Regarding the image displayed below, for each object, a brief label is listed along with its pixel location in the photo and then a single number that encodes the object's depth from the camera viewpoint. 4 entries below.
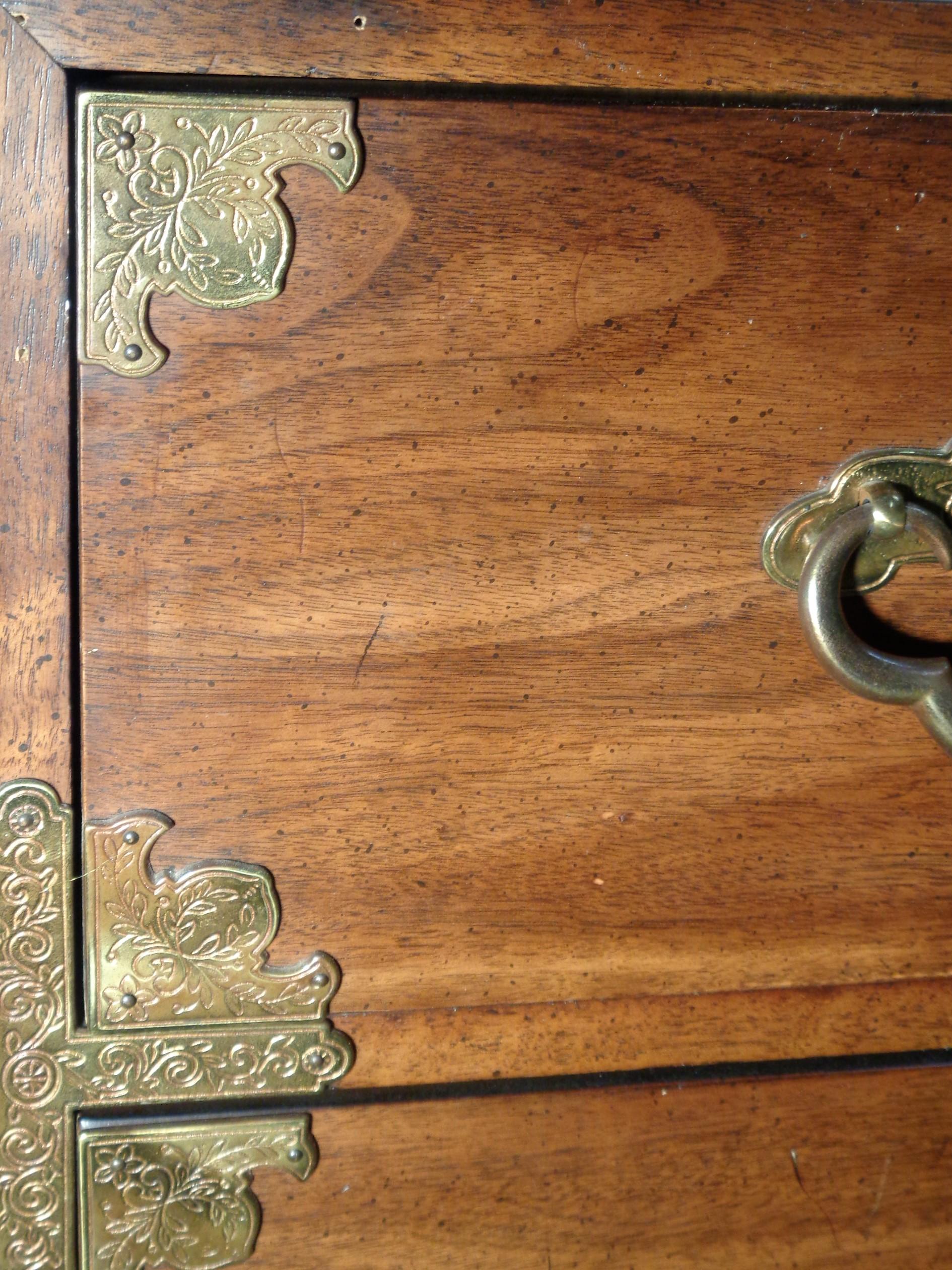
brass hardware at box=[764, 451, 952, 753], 0.43
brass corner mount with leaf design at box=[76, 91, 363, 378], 0.42
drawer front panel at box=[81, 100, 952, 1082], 0.44
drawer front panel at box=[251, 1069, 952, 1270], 0.49
